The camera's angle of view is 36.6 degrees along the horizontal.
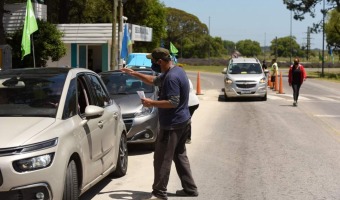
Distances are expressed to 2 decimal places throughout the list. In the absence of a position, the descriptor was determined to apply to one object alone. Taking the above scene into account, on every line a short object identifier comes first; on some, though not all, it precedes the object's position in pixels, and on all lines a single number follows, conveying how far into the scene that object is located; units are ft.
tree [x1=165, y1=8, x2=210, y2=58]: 384.06
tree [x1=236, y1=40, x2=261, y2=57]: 500.74
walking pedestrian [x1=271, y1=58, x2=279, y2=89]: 94.73
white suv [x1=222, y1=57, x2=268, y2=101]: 70.79
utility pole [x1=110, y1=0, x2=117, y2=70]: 78.54
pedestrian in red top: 61.52
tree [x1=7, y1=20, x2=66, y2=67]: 80.07
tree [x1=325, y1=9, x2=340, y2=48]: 204.54
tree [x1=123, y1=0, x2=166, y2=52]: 163.73
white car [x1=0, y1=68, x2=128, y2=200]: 14.84
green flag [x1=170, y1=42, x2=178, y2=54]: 119.34
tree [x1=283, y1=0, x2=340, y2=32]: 173.06
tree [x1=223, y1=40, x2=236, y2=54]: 629.68
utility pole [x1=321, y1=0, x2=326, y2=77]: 172.96
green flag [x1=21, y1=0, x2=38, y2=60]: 47.47
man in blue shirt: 19.93
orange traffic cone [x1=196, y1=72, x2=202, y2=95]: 83.39
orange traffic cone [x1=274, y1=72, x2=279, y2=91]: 93.07
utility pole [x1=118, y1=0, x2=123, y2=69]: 81.10
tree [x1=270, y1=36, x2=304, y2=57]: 502.79
